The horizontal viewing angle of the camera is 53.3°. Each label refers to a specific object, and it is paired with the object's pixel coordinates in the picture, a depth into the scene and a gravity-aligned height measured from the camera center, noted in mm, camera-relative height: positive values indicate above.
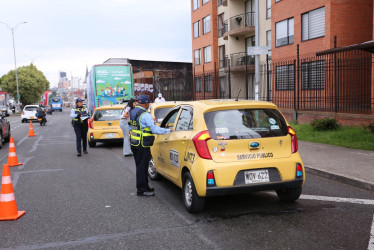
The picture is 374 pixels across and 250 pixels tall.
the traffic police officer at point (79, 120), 11570 -754
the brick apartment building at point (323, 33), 17719 +2986
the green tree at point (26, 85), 72938 +2527
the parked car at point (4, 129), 14620 -1275
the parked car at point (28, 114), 34875 -1592
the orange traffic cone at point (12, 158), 9969 -1613
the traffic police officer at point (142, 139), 6367 -780
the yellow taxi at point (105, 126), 13516 -1138
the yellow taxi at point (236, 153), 5094 -874
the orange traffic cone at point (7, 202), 5418 -1519
